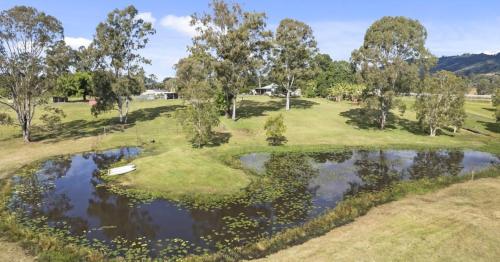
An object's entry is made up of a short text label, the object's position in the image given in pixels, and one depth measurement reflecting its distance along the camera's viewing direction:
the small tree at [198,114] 54.78
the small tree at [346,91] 126.88
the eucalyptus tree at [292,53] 87.12
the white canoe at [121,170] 40.78
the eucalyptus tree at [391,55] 66.75
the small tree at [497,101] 75.88
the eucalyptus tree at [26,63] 56.72
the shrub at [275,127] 58.75
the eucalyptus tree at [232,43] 73.19
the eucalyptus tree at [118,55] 71.44
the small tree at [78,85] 126.46
